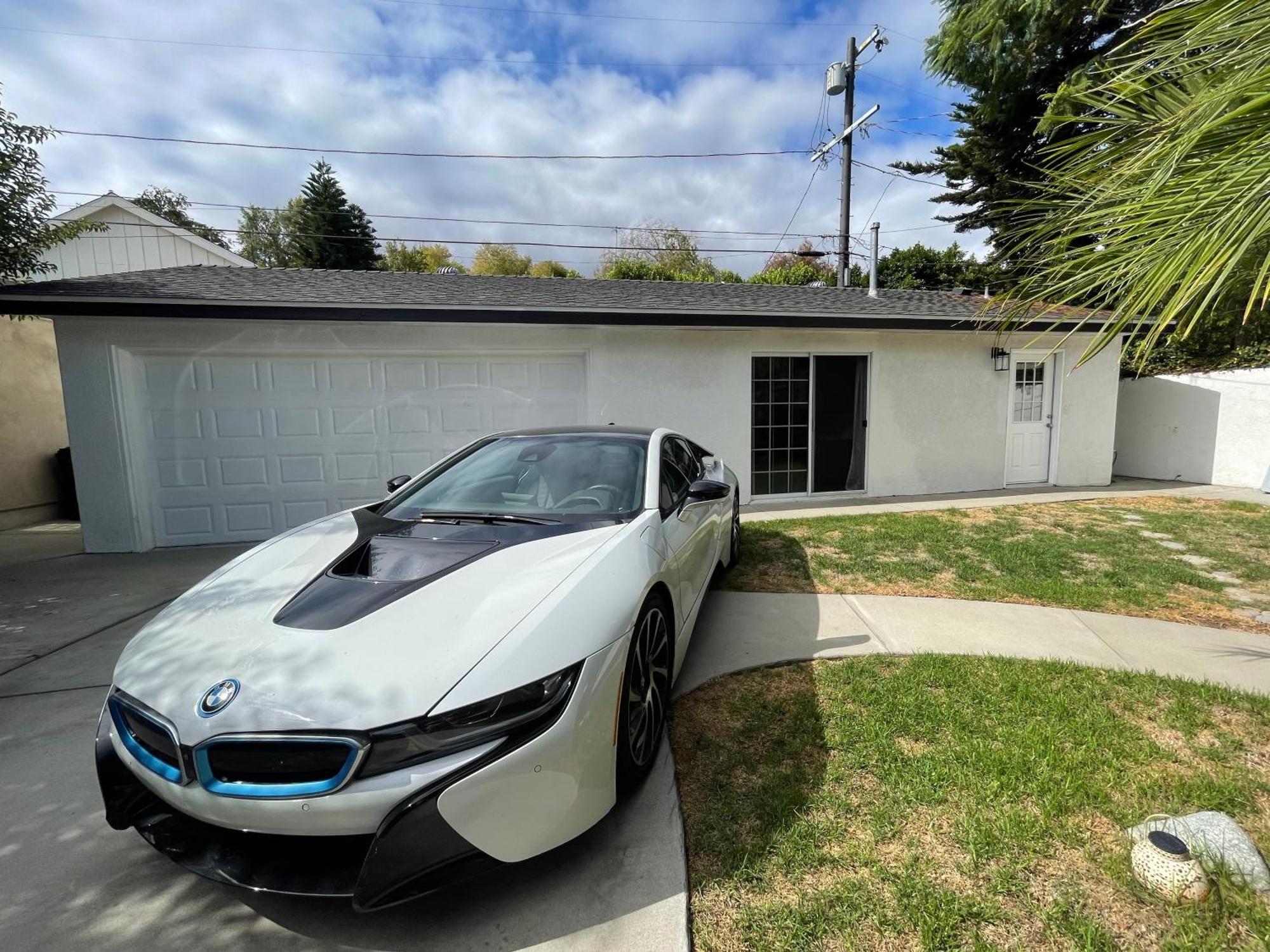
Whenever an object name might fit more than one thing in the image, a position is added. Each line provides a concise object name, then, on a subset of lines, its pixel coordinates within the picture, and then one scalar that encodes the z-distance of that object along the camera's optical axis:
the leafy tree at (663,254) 27.44
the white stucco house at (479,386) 6.40
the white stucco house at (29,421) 8.73
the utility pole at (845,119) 15.32
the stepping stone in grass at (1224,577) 4.74
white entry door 9.15
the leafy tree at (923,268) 22.00
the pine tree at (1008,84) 10.43
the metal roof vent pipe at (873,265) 10.30
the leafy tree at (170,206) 28.58
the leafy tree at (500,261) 33.56
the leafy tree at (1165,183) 1.42
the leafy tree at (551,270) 31.08
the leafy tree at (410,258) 33.47
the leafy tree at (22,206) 5.89
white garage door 6.63
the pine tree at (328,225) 29.72
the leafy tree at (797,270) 23.77
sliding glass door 8.28
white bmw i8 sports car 1.51
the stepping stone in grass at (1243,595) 4.34
